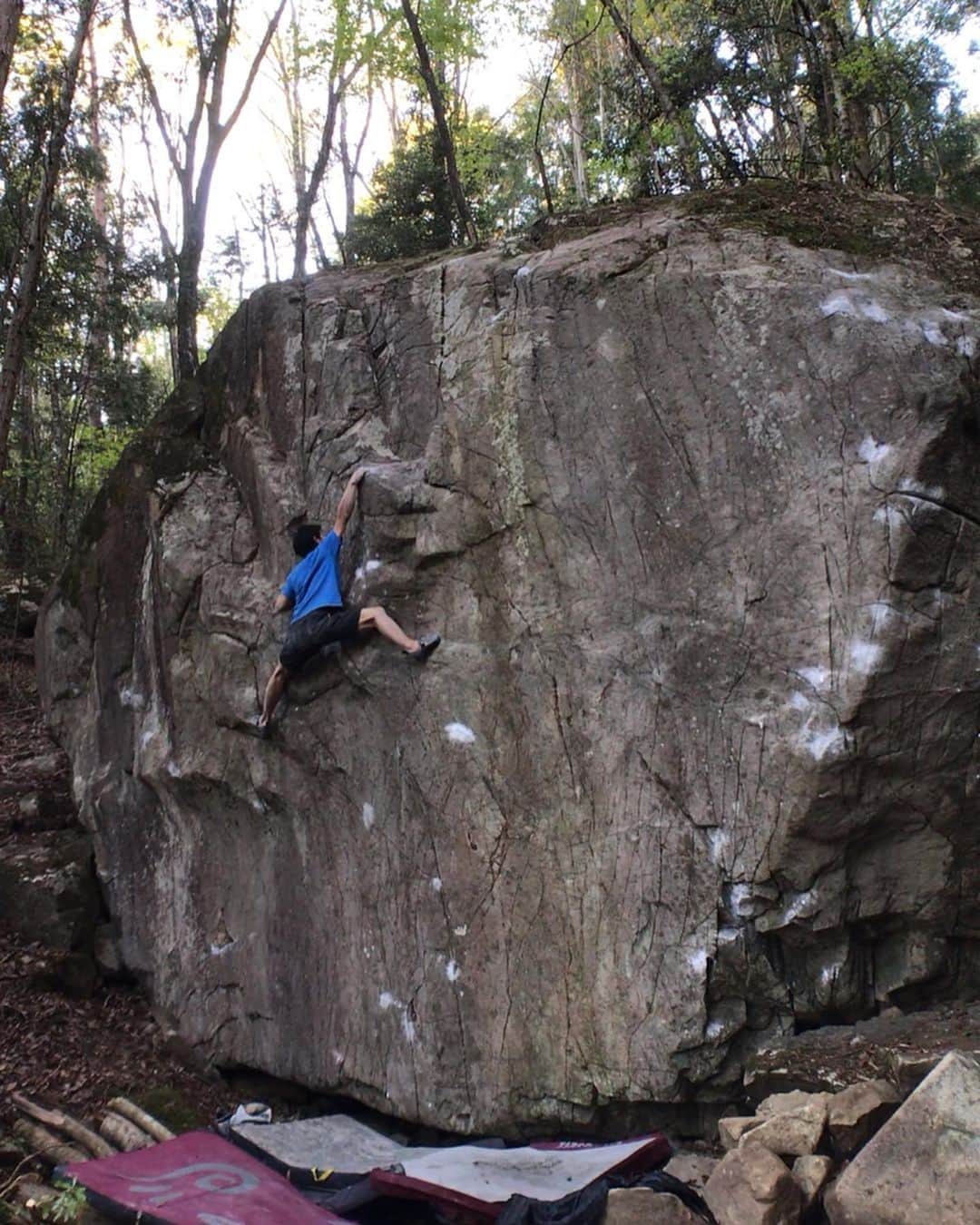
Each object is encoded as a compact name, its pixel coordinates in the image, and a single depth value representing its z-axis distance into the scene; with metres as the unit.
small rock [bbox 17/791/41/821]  9.14
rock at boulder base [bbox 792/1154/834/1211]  4.19
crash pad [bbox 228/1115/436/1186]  5.65
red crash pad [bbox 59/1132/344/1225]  4.80
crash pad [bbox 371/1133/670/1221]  4.76
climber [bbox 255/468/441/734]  6.87
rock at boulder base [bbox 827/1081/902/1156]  4.41
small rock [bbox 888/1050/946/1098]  4.56
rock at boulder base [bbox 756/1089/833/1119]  4.61
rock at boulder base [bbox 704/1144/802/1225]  4.11
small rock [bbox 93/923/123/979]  8.51
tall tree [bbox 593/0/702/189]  10.72
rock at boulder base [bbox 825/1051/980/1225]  3.71
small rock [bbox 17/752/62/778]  9.63
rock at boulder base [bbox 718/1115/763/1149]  4.86
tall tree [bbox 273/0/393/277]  16.84
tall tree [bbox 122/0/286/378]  14.77
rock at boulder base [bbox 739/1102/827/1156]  4.41
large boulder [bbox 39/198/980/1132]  5.52
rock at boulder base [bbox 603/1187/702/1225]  4.23
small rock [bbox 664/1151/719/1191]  5.16
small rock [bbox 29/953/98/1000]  7.89
